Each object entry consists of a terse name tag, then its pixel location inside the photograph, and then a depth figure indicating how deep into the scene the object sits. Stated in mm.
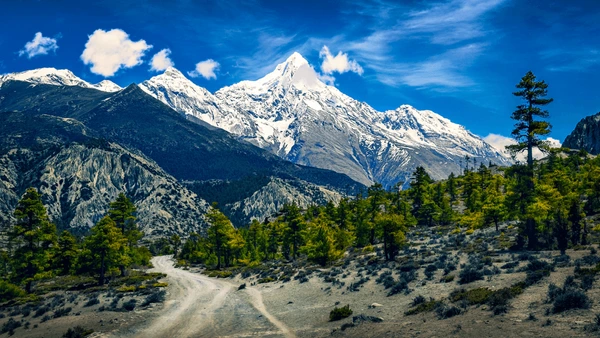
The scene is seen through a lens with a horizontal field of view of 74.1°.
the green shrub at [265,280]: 50831
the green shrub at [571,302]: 17716
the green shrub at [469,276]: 27969
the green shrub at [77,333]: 27002
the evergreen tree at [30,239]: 49219
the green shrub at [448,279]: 29641
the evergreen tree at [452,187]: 111962
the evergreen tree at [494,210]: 58781
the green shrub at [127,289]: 47188
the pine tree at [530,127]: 40781
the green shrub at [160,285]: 50281
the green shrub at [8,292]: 46156
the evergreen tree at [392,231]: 47062
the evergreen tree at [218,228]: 70062
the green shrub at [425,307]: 23141
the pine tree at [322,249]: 54094
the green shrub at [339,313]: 26578
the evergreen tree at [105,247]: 54188
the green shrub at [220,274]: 64231
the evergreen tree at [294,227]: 71750
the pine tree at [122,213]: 64500
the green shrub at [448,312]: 21000
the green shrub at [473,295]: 21859
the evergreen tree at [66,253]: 59719
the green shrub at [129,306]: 35500
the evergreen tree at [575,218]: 39156
